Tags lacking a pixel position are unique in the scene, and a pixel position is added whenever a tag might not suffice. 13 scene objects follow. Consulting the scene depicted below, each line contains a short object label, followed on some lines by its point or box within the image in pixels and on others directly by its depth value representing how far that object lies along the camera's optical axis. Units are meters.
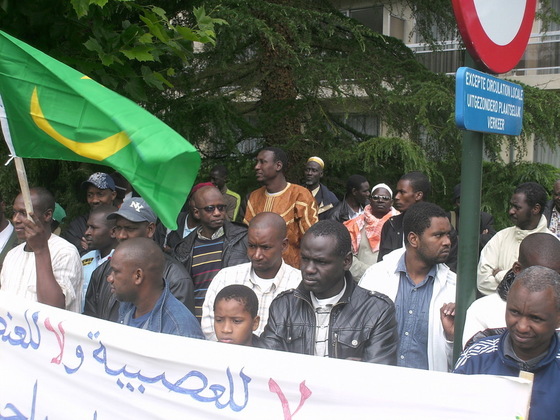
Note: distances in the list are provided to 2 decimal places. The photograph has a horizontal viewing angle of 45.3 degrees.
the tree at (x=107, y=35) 5.05
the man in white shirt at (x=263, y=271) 4.29
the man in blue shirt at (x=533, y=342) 2.57
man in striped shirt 5.23
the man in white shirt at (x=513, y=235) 5.21
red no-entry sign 2.55
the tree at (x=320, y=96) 8.23
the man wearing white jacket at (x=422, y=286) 3.92
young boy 3.60
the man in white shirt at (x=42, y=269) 3.96
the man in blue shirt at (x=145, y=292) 3.70
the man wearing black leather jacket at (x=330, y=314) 3.40
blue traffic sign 2.55
